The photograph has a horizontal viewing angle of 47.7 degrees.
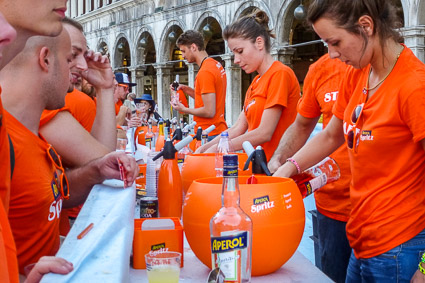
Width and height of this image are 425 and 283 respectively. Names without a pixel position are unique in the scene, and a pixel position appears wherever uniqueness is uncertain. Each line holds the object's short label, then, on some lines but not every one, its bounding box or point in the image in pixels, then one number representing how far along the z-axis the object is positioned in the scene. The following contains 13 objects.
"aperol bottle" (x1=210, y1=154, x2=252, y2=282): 1.17
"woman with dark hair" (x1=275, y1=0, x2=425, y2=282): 1.63
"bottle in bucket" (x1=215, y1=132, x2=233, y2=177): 2.40
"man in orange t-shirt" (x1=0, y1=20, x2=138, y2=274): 1.75
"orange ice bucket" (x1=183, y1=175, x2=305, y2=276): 1.37
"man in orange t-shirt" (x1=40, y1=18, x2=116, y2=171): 2.16
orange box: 1.47
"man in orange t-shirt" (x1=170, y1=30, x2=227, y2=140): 4.70
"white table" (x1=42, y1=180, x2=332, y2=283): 1.11
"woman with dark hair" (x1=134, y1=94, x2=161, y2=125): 7.04
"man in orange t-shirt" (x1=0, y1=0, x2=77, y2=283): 1.05
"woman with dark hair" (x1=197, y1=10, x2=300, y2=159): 2.87
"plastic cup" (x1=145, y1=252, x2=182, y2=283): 1.24
